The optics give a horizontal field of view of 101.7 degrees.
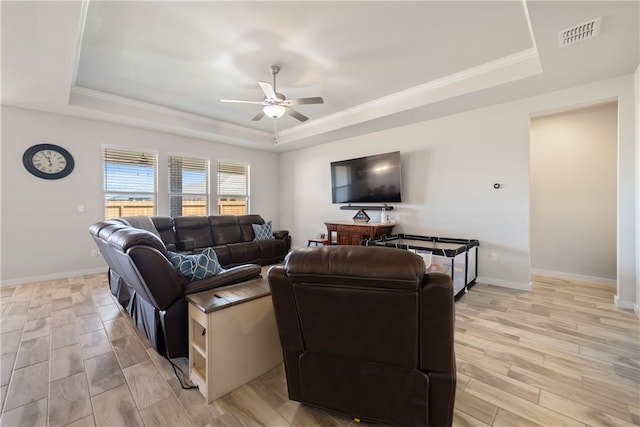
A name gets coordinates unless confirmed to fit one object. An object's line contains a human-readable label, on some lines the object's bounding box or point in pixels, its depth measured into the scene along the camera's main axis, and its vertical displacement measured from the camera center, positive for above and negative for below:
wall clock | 3.90 +0.82
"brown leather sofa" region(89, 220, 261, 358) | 1.71 -0.50
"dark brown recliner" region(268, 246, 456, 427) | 1.08 -0.55
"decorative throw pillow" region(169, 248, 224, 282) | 1.93 -0.40
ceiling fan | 3.17 +1.37
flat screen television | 4.70 +0.62
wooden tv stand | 4.55 -0.35
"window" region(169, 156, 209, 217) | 5.39 +0.58
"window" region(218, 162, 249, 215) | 6.15 +0.58
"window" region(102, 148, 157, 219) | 4.64 +0.57
